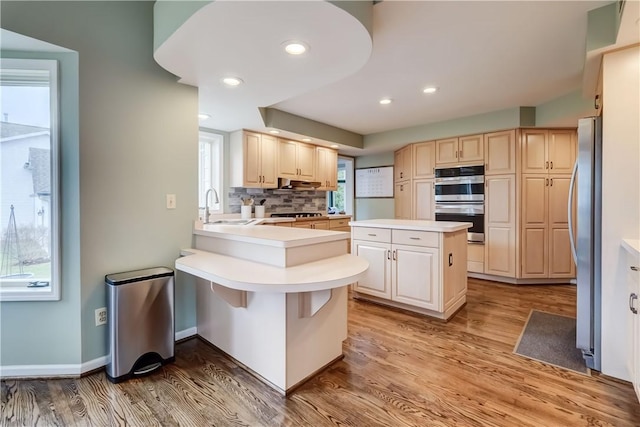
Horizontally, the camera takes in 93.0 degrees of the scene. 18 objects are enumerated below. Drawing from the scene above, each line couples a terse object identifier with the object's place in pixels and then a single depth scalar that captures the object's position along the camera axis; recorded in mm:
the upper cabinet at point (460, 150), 4332
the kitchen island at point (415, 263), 2812
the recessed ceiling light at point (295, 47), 1804
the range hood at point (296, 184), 4597
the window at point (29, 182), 1938
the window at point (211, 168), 4277
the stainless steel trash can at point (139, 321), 1918
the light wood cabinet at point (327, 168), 5180
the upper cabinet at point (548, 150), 4059
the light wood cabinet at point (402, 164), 5191
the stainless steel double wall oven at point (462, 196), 4375
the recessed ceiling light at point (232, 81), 2398
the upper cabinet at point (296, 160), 4605
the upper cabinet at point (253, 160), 4160
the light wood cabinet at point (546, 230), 4094
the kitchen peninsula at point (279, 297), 1680
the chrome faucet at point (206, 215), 3143
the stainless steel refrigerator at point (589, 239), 2018
